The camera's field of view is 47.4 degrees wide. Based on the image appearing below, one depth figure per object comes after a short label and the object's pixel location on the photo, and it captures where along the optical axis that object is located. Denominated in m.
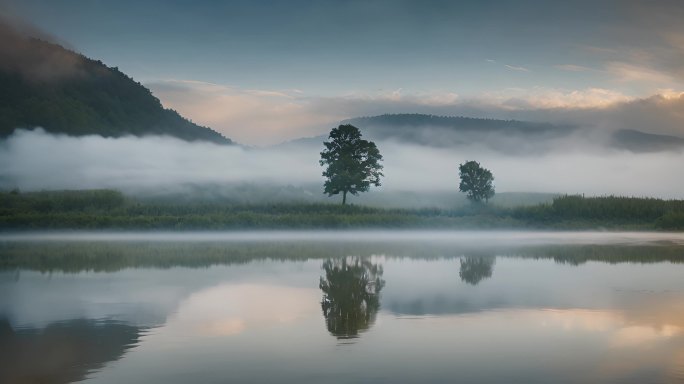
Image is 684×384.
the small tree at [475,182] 90.50
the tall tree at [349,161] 74.69
